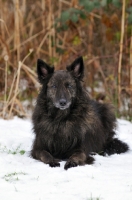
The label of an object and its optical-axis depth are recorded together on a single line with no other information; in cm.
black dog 1173
